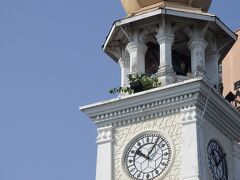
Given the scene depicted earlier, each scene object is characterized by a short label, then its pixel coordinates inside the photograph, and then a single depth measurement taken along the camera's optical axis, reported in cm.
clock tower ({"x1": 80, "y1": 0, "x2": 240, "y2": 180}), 2955
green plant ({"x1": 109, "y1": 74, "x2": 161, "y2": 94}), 3070
